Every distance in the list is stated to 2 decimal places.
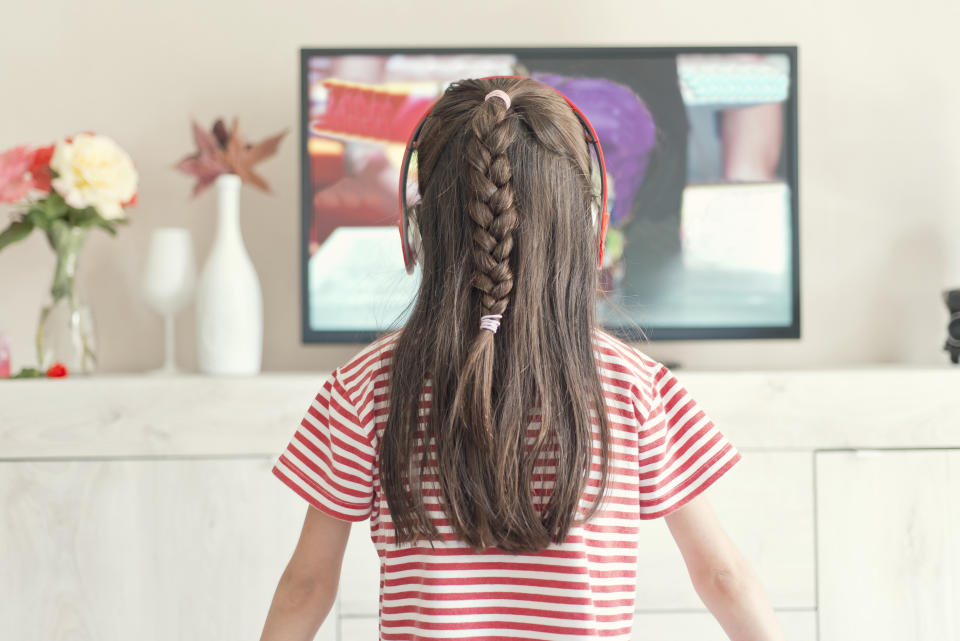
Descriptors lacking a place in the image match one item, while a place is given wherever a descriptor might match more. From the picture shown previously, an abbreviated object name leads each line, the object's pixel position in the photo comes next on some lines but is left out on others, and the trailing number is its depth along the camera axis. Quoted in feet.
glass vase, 5.92
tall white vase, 5.69
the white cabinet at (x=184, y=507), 5.20
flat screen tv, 6.05
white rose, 5.64
